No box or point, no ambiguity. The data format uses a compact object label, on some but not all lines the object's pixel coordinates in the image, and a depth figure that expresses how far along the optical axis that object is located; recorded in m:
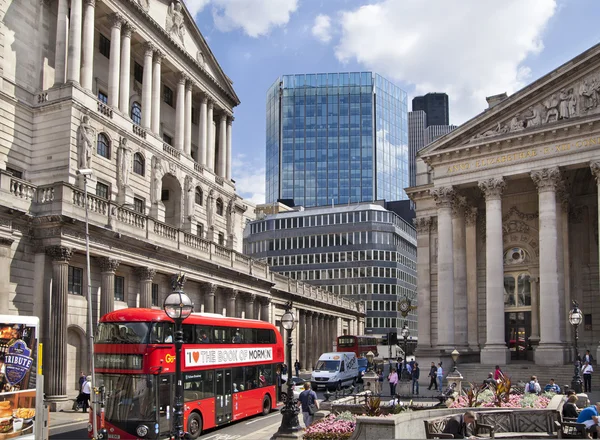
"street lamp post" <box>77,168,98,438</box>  22.50
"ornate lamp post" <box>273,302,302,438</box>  22.69
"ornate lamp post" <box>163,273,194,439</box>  15.31
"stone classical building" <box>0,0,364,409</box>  32.91
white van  45.82
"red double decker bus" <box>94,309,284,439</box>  22.62
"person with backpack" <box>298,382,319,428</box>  25.15
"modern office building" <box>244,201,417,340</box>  102.38
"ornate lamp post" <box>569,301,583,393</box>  29.45
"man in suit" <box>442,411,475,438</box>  16.75
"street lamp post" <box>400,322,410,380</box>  46.03
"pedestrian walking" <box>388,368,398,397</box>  35.94
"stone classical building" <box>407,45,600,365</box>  40.88
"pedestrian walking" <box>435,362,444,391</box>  38.78
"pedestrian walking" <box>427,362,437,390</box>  40.19
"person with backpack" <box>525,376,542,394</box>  27.27
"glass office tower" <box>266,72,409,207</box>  165.25
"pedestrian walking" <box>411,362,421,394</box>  38.44
